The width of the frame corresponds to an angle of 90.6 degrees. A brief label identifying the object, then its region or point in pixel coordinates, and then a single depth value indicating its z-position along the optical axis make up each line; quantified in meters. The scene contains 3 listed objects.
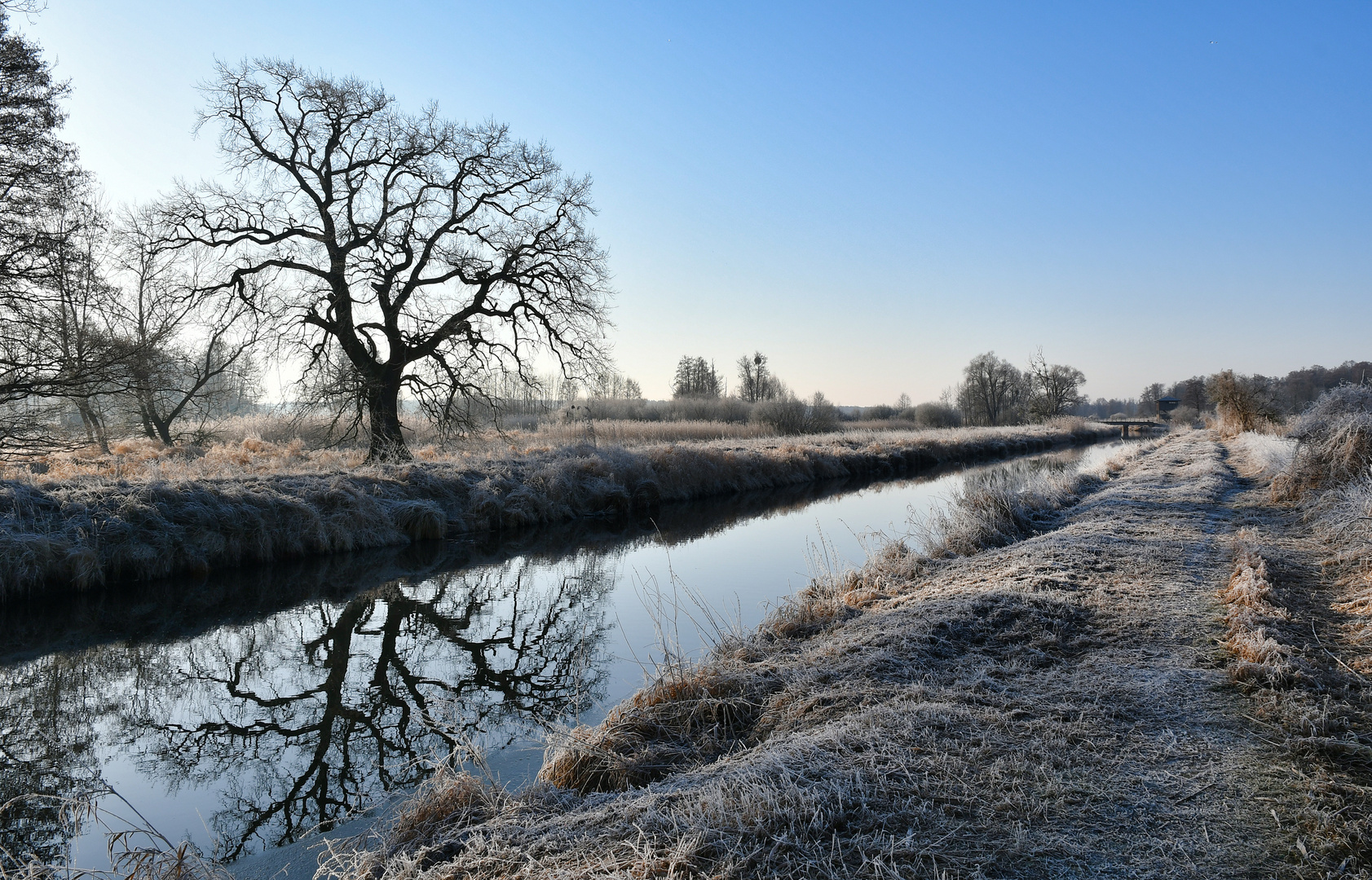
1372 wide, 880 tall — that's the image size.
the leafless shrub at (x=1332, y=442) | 8.55
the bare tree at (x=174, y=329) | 11.77
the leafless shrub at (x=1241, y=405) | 26.94
